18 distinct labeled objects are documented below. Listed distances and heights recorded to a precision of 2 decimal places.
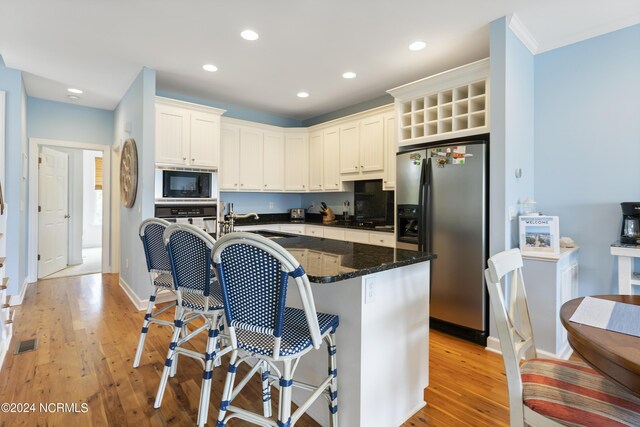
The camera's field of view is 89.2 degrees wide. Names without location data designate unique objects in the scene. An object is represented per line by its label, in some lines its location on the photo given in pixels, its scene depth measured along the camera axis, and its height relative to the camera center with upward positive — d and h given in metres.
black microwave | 3.83 +0.37
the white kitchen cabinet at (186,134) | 3.87 +1.01
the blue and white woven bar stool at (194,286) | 1.66 -0.41
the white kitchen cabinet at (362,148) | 4.22 +0.91
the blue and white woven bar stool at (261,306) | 1.19 -0.36
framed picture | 2.51 -0.16
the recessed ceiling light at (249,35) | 2.80 +1.57
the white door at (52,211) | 4.97 +0.04
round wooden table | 0.90 -0.41
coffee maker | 2.47 -0.07
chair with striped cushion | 1.10 -0.66
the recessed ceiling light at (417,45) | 2.98 +1.58
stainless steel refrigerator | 2.79 -0.08
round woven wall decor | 3.80 +0.51
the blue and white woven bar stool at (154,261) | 2.16 -0.33
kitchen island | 1.56 -0.62
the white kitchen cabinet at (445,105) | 2.94 +1.09
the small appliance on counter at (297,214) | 5.70 +0.00
